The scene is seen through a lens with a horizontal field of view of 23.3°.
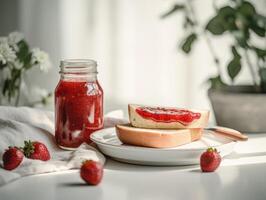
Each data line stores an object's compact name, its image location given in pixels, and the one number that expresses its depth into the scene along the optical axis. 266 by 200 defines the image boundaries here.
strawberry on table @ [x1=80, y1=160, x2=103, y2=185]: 1.36
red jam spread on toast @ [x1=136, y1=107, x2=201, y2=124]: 1.61
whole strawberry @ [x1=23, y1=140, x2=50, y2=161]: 1.53
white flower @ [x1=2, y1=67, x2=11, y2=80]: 2.25
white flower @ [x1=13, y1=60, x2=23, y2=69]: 2.17
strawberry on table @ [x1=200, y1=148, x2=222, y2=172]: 1.47
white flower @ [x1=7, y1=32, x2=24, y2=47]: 2.07
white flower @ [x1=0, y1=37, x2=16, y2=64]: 2.00
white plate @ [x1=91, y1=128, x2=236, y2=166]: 1.50
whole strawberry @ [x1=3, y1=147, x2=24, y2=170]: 1.43
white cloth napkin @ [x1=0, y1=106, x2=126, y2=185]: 1.46
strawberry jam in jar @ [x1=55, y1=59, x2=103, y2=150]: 1.67
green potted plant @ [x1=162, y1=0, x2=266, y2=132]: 2.03
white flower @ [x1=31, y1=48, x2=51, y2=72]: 2.14
